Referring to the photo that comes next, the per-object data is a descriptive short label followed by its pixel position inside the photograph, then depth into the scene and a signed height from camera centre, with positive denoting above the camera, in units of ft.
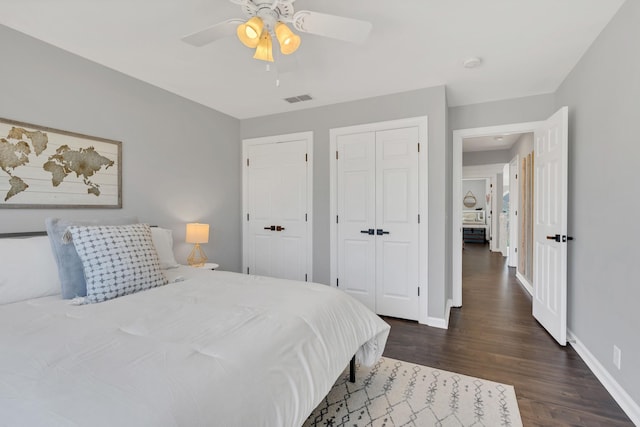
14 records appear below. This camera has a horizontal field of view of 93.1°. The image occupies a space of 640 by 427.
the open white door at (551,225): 8.39 -0.35
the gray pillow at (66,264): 5.85 -1.04
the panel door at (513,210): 18.94 +0.23
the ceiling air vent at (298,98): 10.85 +4.16
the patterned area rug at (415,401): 5.53 -3.77
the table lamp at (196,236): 10.36 -0.85
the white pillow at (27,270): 5.65 -1.17
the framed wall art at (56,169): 6.88 +1.06
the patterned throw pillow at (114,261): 5.68 -1.00
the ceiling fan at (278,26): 5.11 +3.27
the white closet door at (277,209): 12.28 +0.12
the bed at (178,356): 2.65 -1.64
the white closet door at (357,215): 10.99 -0.10
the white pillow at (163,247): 8.14 -0.98
